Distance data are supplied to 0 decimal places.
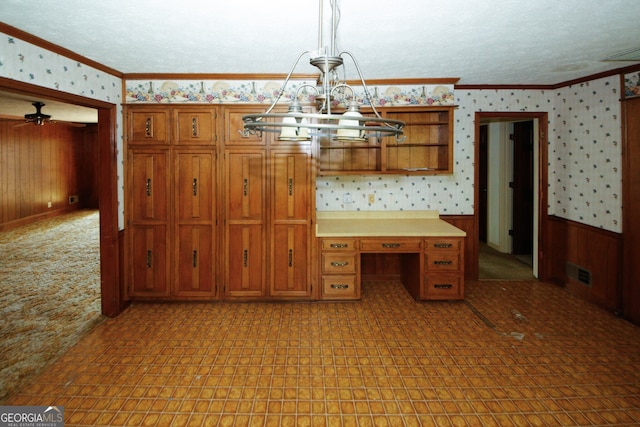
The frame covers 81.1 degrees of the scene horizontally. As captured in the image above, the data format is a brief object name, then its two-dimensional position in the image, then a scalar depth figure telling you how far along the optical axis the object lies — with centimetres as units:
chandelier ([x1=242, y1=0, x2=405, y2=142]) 129
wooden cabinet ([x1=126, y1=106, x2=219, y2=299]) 379
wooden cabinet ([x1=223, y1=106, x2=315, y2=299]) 382
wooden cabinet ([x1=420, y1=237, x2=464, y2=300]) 379
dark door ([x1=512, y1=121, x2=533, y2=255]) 594
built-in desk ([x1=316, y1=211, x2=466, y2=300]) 378
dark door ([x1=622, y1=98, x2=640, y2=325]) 342
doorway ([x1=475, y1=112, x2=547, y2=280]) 464
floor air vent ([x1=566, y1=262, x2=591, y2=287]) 399
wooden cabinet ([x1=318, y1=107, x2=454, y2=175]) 414
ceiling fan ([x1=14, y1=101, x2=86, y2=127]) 576
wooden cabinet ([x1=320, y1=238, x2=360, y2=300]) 385
